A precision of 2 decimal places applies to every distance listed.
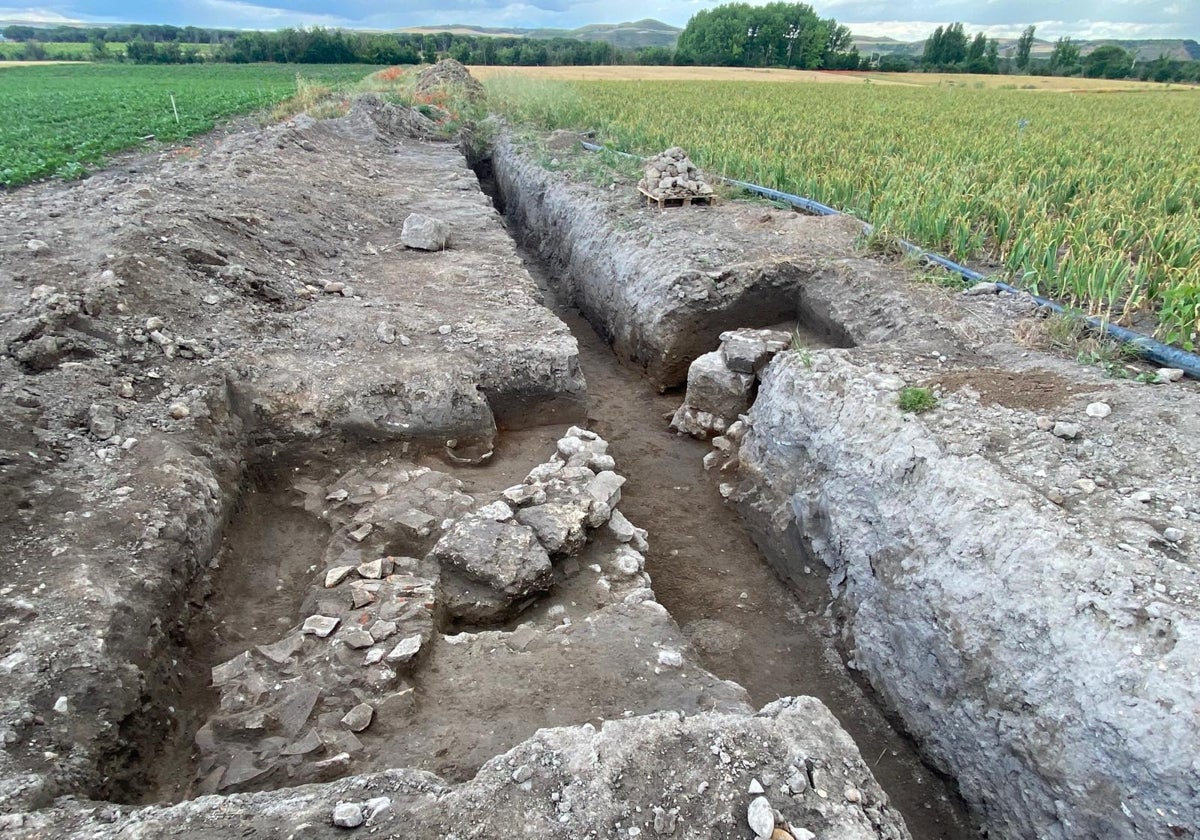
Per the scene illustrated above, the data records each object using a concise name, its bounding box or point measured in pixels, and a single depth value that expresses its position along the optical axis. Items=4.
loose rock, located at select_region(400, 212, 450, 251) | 7.55
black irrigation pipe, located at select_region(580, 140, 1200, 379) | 4.04
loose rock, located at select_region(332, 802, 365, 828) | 2.12
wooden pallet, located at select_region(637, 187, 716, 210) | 8.33
